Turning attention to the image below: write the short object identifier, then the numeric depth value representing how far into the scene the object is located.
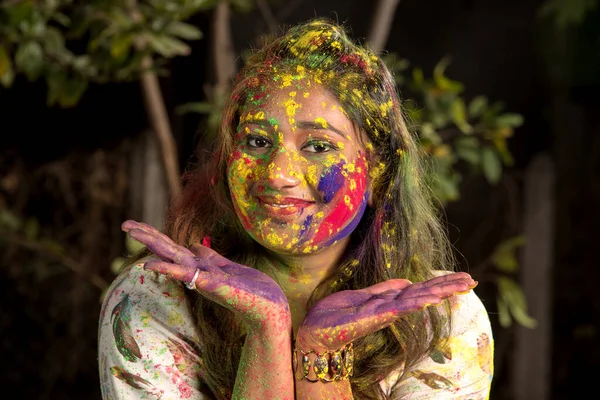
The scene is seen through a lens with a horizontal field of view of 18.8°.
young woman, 1.67
